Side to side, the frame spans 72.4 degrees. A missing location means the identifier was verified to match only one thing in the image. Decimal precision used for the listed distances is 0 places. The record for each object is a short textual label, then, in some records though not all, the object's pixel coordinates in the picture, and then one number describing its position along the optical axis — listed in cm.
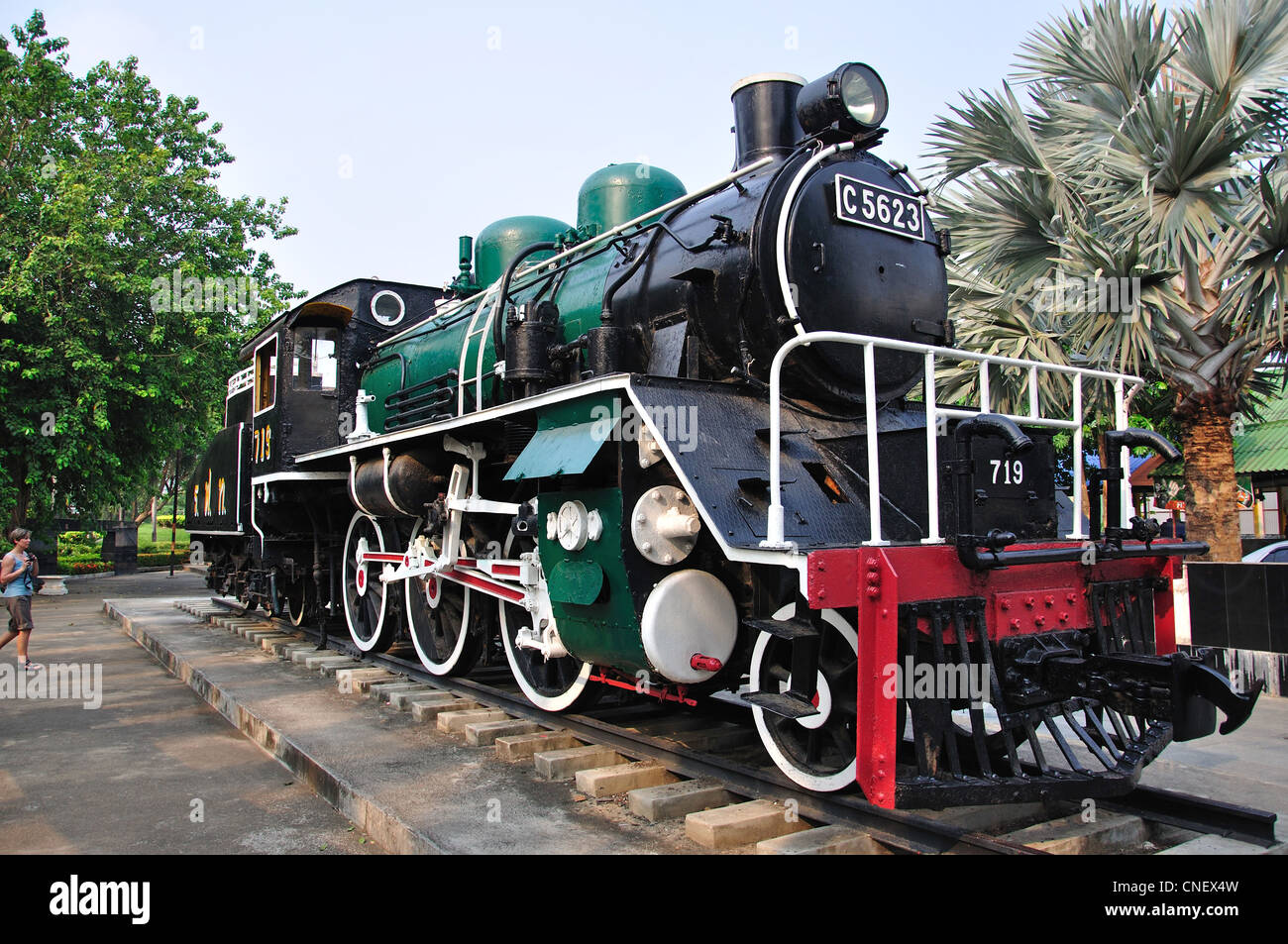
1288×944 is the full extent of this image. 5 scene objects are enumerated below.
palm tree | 769
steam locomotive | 335
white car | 1088
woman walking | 906
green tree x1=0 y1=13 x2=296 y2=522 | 1630
